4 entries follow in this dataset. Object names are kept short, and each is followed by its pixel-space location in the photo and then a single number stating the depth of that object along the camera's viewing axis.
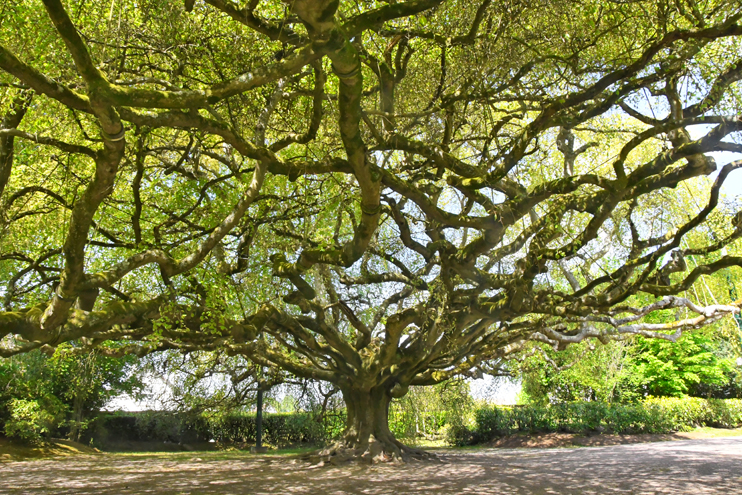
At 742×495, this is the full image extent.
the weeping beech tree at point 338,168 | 5.38
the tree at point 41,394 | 14.36
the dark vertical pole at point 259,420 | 16.88
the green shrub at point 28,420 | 14.28
